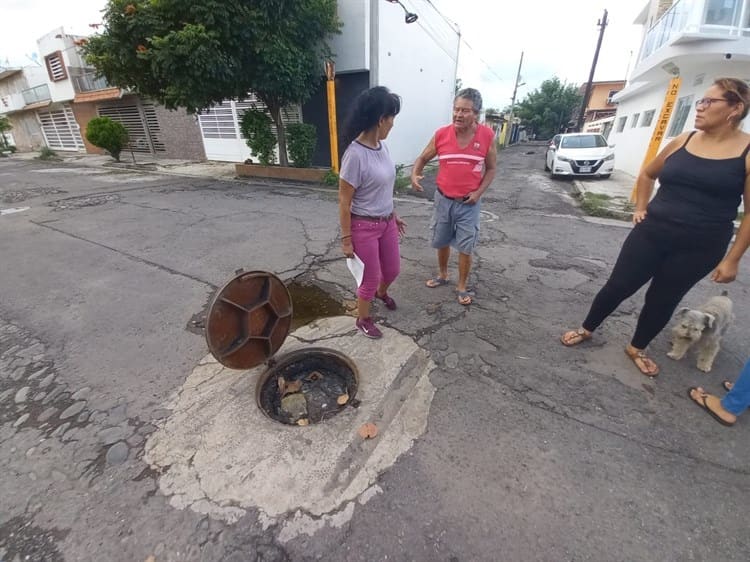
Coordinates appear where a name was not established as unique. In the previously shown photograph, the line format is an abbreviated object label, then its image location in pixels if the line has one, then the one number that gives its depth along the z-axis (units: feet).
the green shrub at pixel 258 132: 32.49
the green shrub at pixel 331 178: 30.12
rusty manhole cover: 6.24
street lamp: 30.05
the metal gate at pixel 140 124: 52.24
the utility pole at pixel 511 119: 101.78
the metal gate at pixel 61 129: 65.63
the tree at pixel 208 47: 22.93
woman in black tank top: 5.79
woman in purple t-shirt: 6.88
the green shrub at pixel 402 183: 28.32
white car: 32.27
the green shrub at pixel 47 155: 56.87
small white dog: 7.38
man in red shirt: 8.59
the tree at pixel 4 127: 72.09
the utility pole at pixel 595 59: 63.62
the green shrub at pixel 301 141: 32.01
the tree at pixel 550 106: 117.70
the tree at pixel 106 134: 44.62
